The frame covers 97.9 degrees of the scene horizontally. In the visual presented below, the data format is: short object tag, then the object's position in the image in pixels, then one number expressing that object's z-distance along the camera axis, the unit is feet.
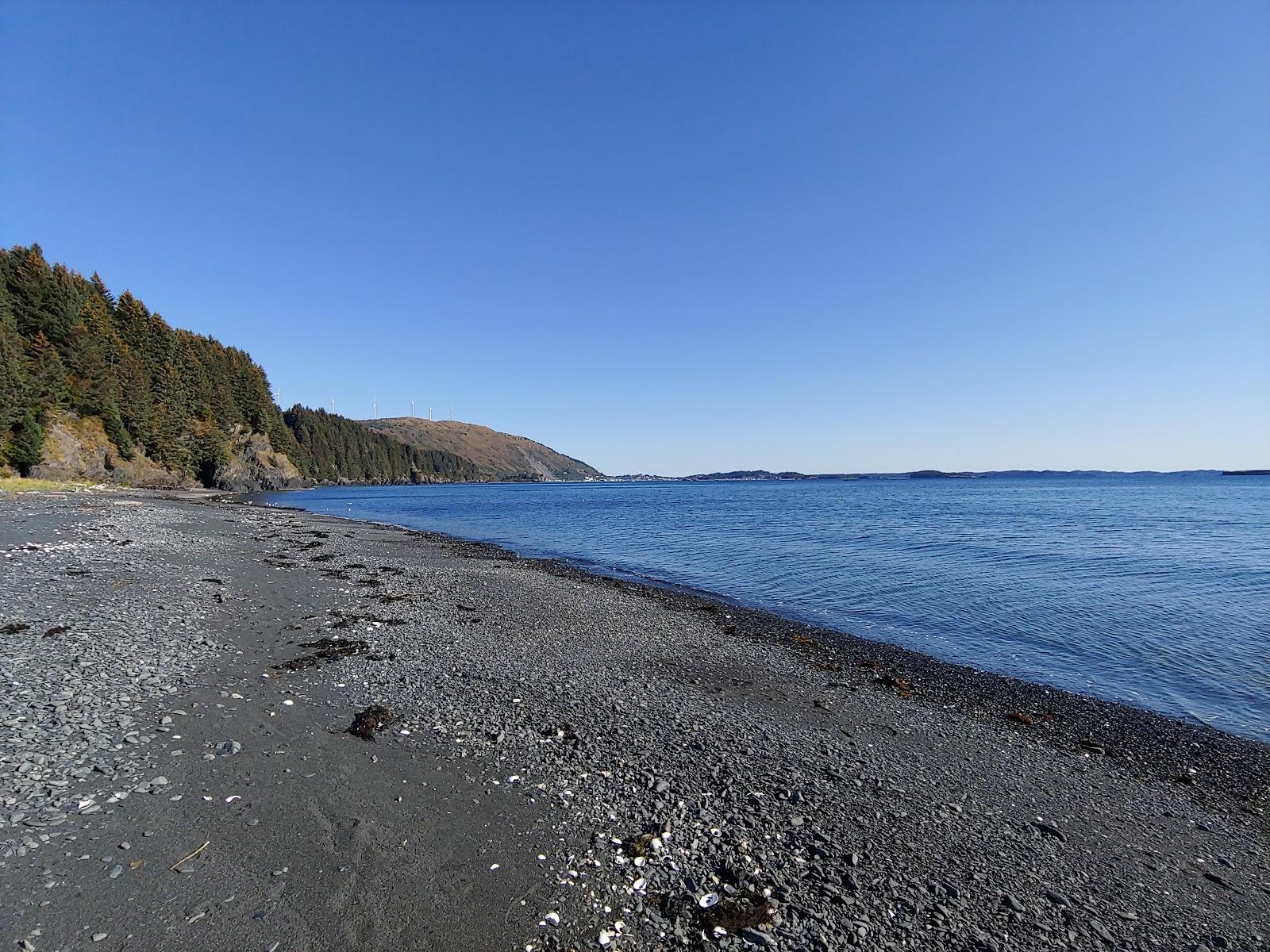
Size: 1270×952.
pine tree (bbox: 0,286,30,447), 162.30
